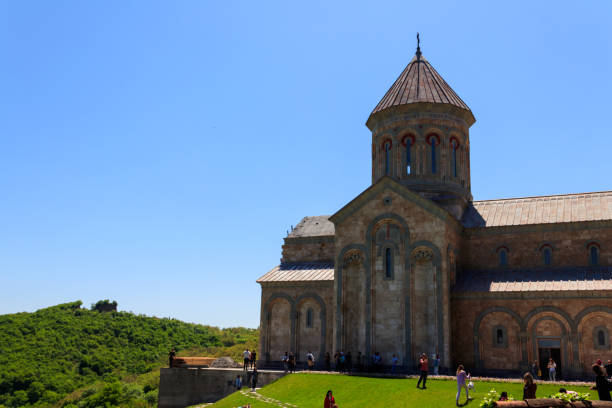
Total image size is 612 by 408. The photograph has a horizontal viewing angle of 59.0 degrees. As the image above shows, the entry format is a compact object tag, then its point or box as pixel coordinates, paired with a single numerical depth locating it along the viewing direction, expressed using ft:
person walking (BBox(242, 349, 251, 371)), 95.04
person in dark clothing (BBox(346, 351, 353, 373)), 90.23
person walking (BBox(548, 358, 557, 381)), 75.66
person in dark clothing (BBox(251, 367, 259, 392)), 87.61
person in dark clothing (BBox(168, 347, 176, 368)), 100.48
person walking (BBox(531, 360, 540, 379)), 81.91
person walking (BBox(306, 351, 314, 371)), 92.78
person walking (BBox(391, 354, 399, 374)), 87.30
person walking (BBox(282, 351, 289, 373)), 90.27
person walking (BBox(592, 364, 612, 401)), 44.37
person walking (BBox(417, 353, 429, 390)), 68.90
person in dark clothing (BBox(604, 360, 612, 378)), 60.23
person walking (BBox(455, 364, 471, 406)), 59.77
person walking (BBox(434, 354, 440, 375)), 83.00
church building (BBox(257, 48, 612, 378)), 85.66
